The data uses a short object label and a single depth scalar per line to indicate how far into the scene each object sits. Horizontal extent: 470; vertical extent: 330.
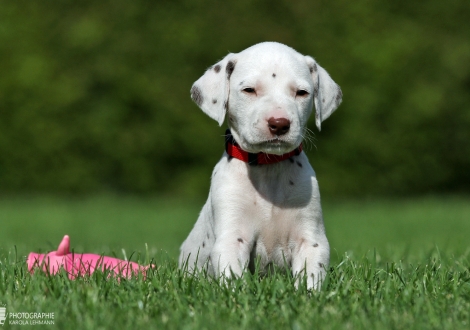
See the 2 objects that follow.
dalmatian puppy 8.94
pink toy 9.15
